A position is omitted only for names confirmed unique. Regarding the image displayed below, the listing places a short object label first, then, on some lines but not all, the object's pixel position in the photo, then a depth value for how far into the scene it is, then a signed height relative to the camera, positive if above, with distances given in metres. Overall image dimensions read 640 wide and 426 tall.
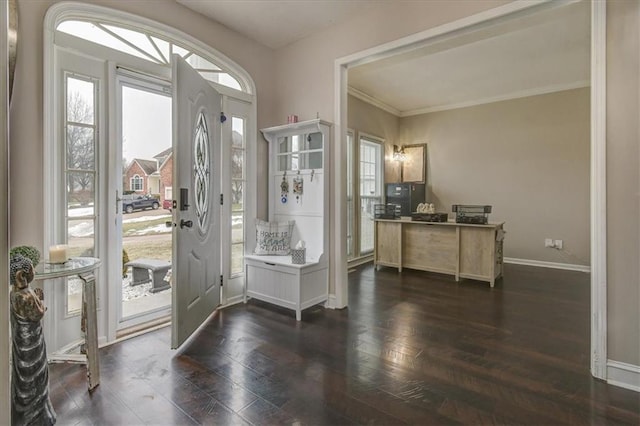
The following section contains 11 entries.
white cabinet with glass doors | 3.09 -0.03
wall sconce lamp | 6.63 +1.14
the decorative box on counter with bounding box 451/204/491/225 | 4.30 -0.06
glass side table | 1.87 -0.53
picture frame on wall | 6.50 +0.94
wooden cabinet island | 4.25 -0.54
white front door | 2.29 +0.08
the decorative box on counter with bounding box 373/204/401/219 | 5.23 -0.02
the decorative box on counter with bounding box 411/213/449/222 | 4.70 -0.10
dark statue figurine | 1.42 -0.61
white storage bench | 3.02 -0.70
